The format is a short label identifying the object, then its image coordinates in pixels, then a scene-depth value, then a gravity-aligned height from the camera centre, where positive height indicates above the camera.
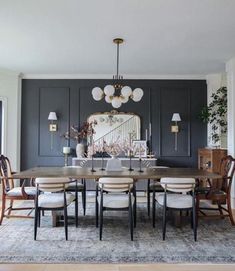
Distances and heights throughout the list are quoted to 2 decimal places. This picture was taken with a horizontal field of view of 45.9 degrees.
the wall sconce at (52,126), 6.48 +0.35
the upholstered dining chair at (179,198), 3.31 -0.71
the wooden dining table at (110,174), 3.54 -0.43
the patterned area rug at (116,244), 2.80 -1.17
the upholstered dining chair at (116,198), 3.29 -0.68
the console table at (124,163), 5.93 -0.46
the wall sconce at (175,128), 6.30 +0.32
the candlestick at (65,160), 6.42 -0.43
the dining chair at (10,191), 3.90 -0.72
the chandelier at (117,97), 4.14 +0.73
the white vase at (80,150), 6.18 -0.19
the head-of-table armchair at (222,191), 3.92 -0.71
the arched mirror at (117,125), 6.45 +0.39
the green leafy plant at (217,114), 5.87 +0.61
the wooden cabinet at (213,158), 5.27 -0.31
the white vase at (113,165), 4.20 -0.36
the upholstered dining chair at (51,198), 3.31 -0.71
